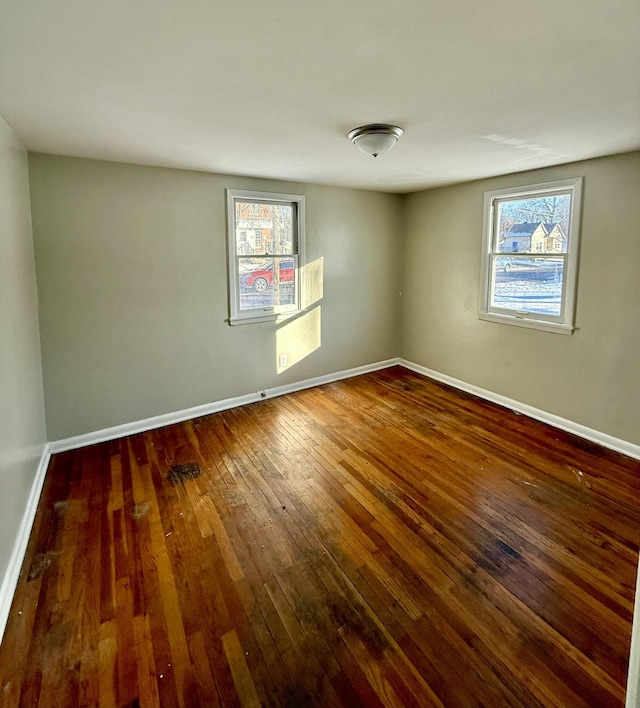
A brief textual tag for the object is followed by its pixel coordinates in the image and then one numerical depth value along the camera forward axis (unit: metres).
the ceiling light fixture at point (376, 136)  2.38
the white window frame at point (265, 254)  3.93
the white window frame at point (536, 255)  3.41
